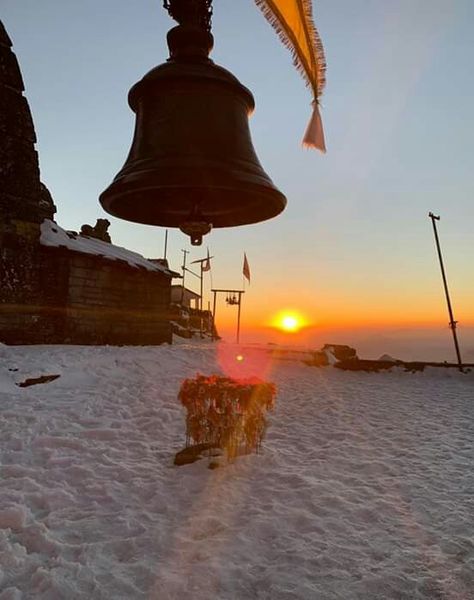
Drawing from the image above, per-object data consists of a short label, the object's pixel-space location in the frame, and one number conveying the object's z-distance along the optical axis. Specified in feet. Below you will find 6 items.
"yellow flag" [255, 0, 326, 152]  7.34
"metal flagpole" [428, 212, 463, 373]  48.02
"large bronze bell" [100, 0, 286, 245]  7.36
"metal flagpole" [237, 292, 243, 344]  82.88
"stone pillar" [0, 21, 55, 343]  37.17
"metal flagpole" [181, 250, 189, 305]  111.34
